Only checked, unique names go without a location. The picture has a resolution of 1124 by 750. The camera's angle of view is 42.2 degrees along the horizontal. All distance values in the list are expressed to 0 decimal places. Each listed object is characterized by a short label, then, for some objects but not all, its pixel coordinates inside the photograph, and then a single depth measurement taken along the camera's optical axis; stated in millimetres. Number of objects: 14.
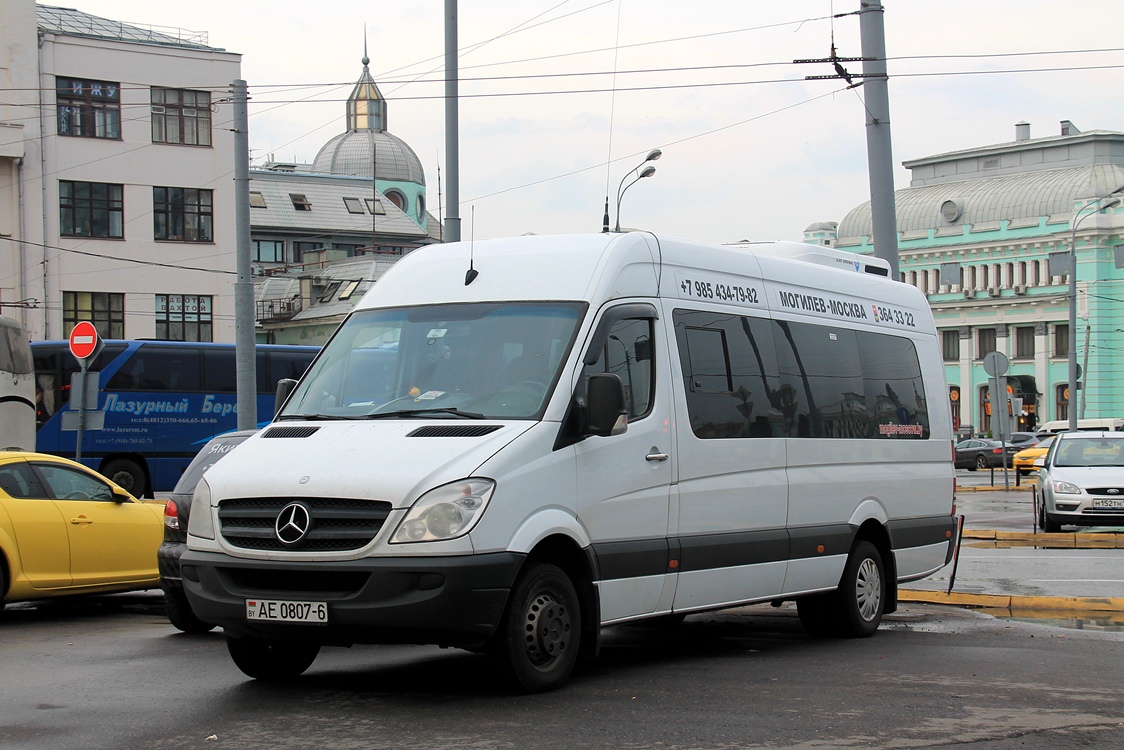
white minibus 7168
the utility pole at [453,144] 18234
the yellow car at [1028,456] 44312
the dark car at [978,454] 55688
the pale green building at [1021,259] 84875
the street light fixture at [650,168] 16119
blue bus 28531
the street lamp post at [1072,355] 47438
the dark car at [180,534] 10523
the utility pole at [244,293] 19406
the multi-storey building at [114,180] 47094
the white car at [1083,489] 20531
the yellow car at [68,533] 11867
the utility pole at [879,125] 17094
